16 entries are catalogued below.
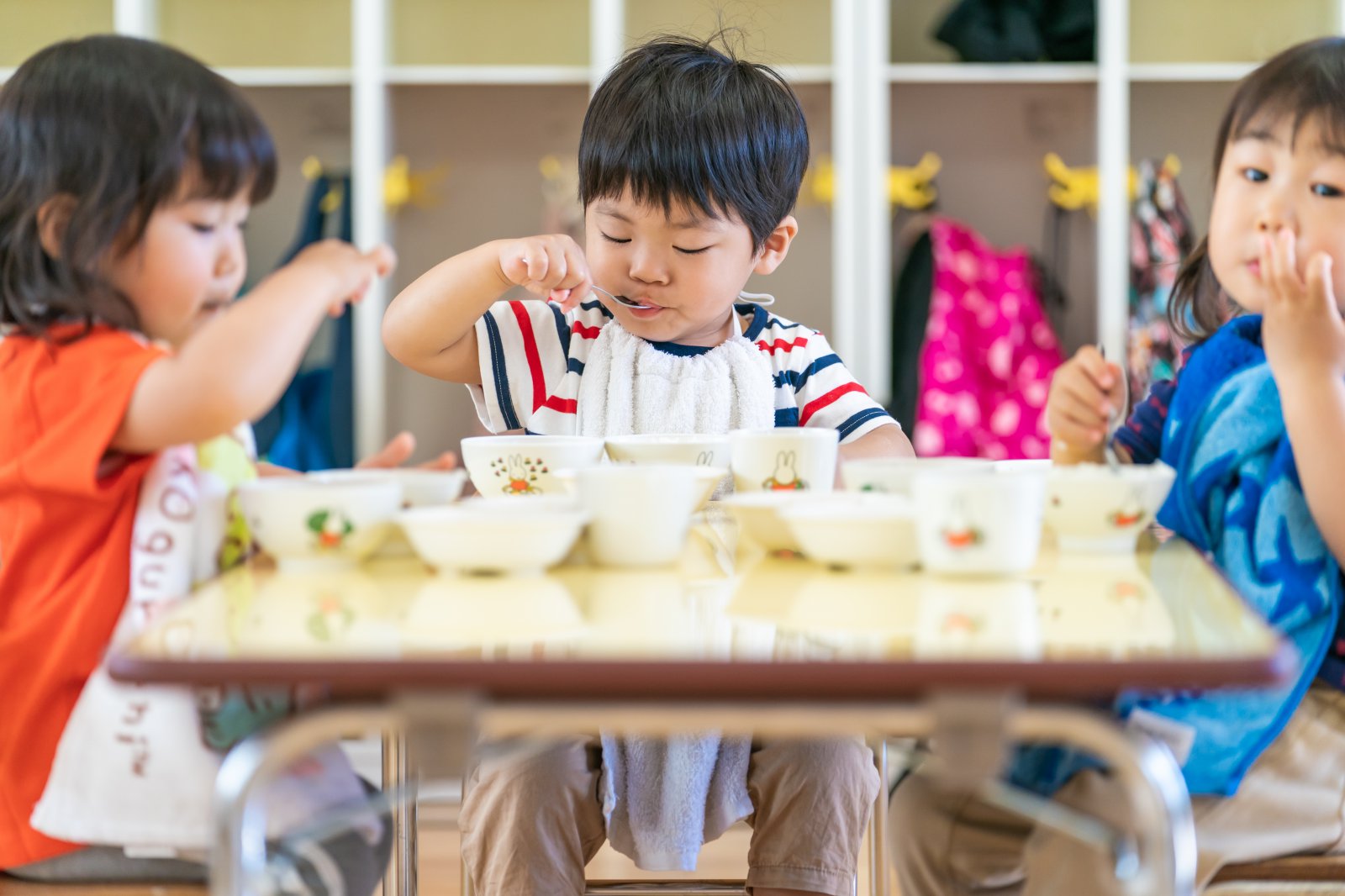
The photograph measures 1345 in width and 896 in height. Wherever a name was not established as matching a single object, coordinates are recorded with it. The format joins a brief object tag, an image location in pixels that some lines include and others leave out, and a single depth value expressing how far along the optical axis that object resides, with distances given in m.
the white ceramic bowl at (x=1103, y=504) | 1.78
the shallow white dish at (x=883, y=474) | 1.87
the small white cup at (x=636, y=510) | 1.73
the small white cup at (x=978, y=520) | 1.67
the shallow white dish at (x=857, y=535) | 1.70
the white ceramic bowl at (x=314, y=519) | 1.72
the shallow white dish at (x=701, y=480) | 1.78
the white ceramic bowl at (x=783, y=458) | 1.90
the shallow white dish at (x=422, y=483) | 1.84
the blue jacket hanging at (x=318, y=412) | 4.03
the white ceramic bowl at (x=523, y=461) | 1.94
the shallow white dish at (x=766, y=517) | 1.78
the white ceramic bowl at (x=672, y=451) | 1.94
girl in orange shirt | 1.76
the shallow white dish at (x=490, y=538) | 1.68
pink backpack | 3.99
